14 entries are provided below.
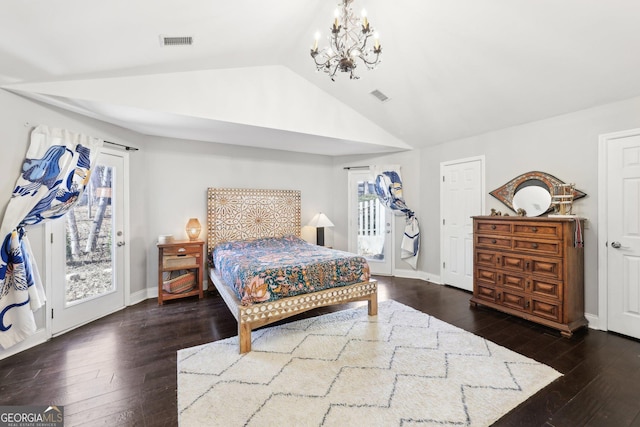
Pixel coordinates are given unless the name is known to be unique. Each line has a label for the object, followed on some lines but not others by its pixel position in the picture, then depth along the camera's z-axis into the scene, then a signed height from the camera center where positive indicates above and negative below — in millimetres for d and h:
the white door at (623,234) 2809 -271
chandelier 2018 +1356
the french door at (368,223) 5562 -251
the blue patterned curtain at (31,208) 2479 +57
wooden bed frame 2664 -354
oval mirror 3416 +132
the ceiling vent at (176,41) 2574 +1682
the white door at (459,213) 4309 -43
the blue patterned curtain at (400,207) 5156 +76
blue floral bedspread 2725 -662
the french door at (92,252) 3023 -487
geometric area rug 1771 -1331
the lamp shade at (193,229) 4270 -261
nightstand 3921 -820
